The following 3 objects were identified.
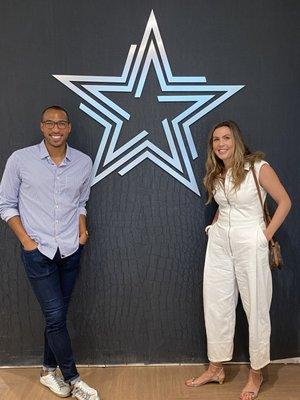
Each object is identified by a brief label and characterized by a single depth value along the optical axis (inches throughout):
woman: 100.8
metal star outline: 115.3
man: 100.6
